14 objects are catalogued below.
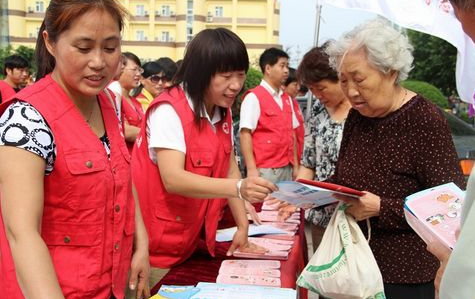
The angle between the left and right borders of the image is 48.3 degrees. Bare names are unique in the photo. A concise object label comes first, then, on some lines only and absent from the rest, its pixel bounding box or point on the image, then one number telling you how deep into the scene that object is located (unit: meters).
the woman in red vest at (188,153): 1.99
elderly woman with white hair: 1.91
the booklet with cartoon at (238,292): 1.73
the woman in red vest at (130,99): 4.12
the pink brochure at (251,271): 2.03
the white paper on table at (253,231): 2.51
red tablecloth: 1.99
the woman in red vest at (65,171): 1.25
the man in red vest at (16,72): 6.14
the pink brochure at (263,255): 2.26
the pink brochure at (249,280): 1.92
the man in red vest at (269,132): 4.88
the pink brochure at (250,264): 2.13
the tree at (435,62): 21.53
